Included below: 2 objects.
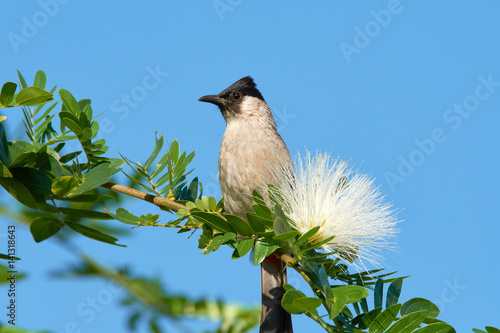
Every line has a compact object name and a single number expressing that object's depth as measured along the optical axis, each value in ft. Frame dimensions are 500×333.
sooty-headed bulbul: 15.30
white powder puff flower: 13.59
